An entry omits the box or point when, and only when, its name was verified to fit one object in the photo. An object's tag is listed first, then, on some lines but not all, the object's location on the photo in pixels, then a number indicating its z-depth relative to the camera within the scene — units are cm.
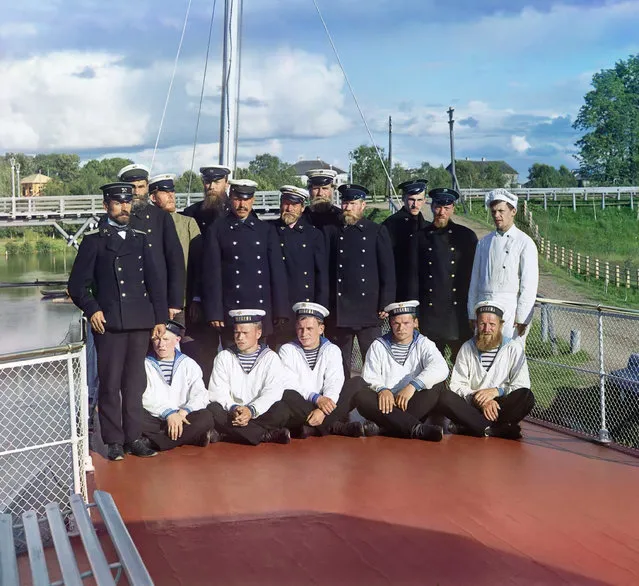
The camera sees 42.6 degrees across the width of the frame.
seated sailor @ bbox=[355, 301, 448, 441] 593
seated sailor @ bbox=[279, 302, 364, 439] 602
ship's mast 965
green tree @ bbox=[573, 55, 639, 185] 6066
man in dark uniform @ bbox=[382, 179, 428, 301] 642
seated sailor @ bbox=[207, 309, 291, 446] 587
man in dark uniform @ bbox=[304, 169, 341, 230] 670
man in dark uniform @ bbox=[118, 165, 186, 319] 577
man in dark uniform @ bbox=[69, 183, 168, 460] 533
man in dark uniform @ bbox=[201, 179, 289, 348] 611
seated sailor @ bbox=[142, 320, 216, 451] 569
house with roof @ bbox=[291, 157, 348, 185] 11083
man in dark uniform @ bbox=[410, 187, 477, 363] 637
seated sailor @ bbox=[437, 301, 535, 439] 585
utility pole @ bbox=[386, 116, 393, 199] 5395
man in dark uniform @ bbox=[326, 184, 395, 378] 637
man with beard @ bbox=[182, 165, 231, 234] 674
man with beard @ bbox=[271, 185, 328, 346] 634
